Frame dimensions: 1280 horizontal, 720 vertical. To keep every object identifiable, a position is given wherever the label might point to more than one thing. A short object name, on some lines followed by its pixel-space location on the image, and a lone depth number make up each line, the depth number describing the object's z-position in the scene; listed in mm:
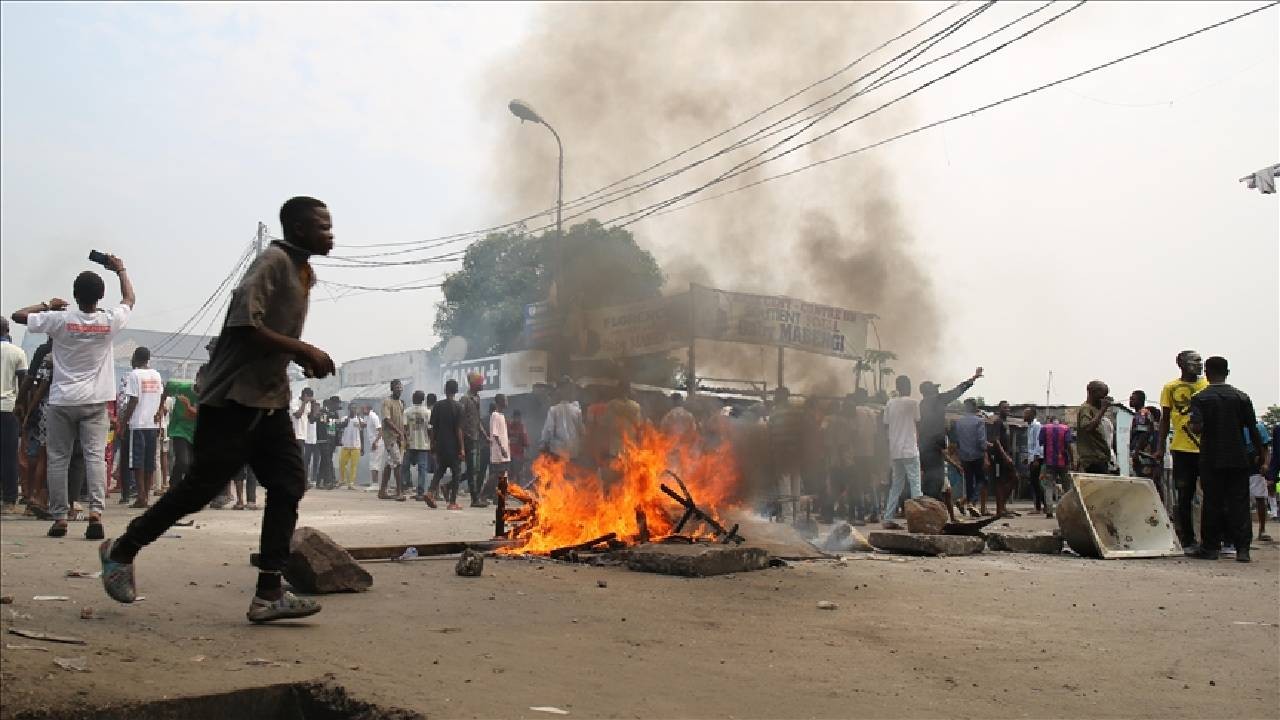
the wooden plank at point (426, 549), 7074
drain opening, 3088
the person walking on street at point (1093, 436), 10758
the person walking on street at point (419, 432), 16875
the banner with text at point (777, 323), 16547
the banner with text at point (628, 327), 17109
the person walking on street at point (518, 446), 17781
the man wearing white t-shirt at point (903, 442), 12062
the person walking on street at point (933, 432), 13172
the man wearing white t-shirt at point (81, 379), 7207
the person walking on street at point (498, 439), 15867
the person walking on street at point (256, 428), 4301
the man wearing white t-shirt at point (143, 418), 10898
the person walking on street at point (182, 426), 10883
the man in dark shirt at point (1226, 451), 9102
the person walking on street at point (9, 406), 8961
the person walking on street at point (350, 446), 21156
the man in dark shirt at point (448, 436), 14633
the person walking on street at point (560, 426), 14102
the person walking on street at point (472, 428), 14883
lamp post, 16891
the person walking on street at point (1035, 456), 16469
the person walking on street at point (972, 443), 15266
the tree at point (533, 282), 18516
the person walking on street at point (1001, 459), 14914
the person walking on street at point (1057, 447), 16219
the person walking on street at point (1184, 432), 9836
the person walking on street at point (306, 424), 16359
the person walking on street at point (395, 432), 16750
